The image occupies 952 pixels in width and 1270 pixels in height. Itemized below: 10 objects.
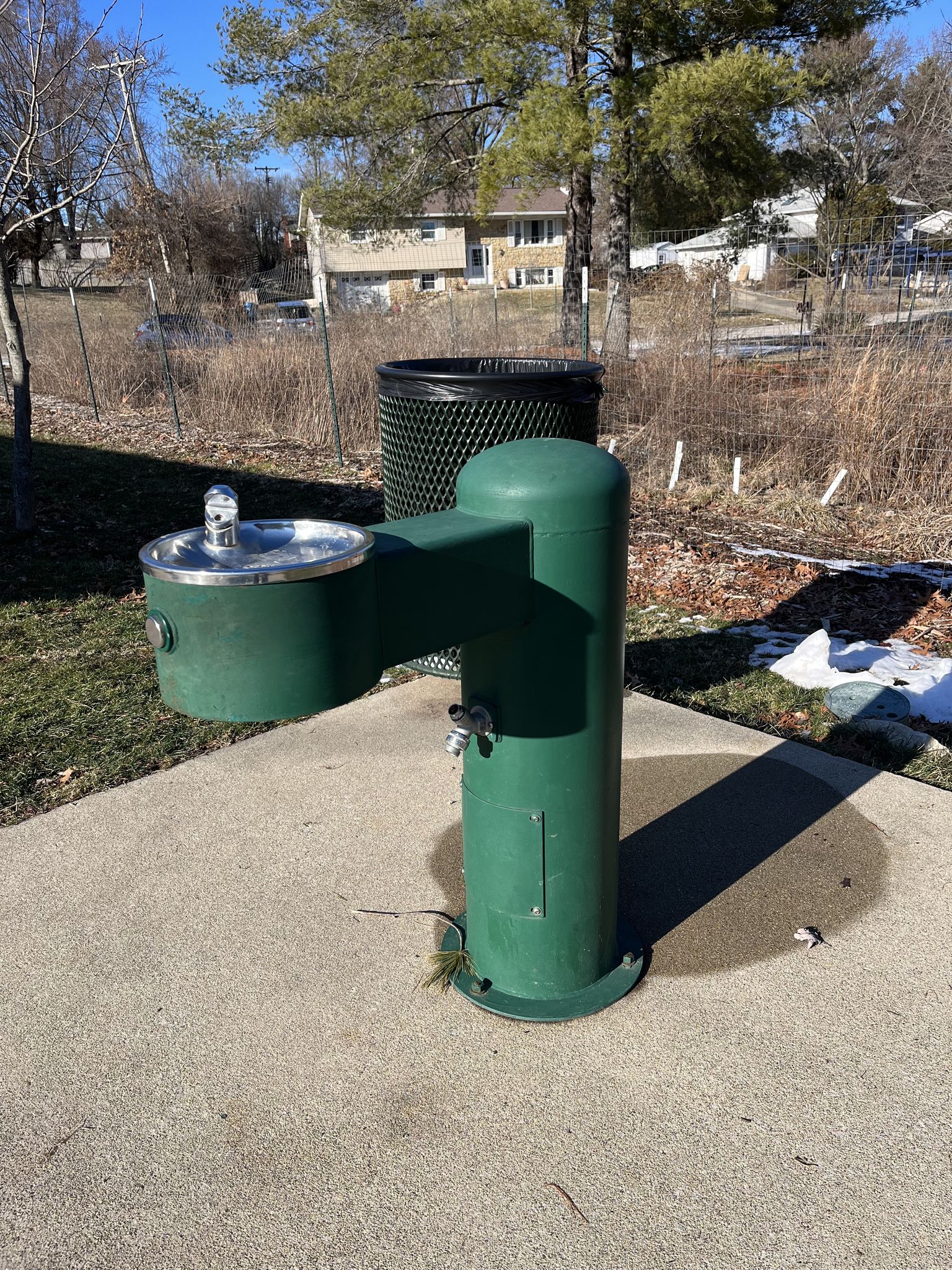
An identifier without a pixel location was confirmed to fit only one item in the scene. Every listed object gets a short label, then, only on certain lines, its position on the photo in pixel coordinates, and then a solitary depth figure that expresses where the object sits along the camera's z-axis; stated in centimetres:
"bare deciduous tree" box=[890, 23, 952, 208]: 2689
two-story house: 4253
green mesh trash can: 331
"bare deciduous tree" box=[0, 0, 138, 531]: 659
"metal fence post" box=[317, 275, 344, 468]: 1030
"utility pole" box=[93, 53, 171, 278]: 644
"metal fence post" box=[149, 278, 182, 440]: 1235
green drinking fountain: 164
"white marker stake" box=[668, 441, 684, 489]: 837
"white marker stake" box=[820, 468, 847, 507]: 738
